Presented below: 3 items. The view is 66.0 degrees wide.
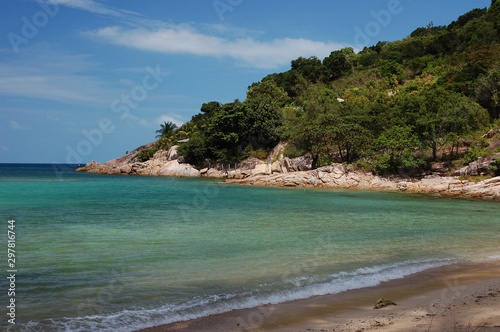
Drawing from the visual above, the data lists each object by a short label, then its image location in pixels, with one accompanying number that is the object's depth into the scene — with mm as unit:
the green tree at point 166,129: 82888
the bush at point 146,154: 75188
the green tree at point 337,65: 81562
